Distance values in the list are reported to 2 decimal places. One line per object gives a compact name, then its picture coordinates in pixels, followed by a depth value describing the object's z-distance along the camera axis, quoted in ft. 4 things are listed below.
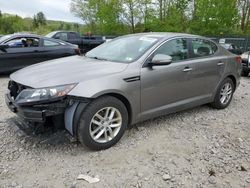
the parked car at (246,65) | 21.46
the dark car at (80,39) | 32.90
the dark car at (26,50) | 17.12
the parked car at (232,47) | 31.70
